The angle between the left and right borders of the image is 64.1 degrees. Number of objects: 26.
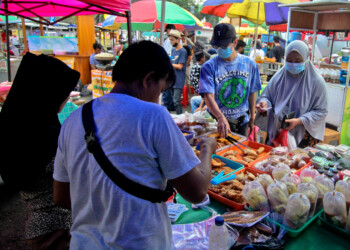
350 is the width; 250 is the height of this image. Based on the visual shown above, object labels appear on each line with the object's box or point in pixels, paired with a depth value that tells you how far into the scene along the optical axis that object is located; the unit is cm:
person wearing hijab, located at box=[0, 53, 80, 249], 153
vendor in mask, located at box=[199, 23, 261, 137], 298
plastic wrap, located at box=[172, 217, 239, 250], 150
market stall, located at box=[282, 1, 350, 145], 514
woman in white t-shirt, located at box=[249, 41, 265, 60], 805
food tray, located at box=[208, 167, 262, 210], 180
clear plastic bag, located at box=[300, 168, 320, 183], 191
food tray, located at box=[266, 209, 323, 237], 154
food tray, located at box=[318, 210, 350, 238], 157
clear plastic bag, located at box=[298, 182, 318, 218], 167
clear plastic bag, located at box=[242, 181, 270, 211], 169
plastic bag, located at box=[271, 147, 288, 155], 254
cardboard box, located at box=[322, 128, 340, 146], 454
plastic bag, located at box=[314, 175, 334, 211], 176
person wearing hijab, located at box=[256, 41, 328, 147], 296
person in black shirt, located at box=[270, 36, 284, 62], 1092
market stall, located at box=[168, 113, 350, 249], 154
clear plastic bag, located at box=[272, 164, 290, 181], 196
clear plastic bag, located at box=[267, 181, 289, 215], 165
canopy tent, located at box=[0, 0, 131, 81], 405
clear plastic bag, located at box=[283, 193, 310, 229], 156
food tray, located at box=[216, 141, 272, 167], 257
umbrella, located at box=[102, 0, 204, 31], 752
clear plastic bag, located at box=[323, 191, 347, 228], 159
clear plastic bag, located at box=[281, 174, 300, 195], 174
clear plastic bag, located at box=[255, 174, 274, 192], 182
